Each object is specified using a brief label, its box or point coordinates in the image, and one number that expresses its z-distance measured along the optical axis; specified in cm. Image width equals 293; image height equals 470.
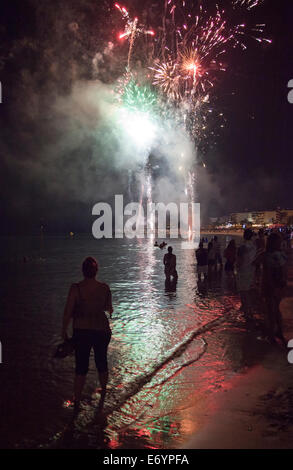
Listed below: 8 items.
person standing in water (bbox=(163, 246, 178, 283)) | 1348
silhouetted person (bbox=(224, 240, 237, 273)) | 1248
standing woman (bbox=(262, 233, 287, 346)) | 612
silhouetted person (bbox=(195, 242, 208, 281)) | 1358
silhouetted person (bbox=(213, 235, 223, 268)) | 1569
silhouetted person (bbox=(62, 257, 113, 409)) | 406
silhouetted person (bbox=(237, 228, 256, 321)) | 812
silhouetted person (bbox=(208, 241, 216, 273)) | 1544
